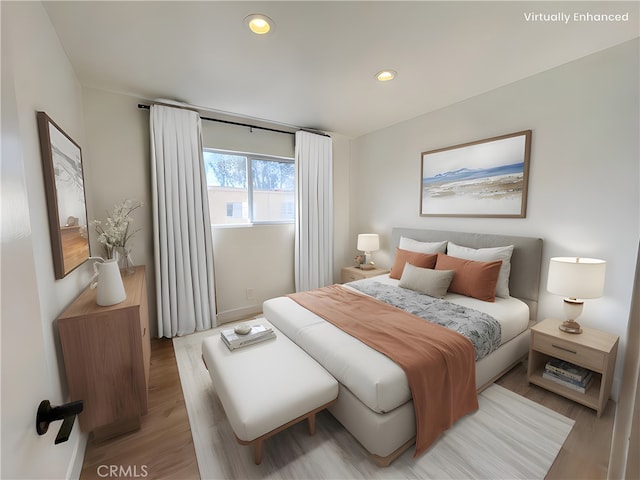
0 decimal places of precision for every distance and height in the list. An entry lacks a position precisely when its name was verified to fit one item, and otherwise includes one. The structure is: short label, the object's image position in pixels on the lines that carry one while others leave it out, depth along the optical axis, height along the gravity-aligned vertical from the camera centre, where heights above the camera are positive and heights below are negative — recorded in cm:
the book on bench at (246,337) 185 -88
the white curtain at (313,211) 362 +5
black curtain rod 264 +110
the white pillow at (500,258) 239 -42
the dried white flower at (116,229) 204 -11
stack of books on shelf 188 -119
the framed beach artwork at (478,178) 245 +37
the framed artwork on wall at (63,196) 138 +12
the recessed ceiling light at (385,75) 221 +119
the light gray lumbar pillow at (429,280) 245 -64
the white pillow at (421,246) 289 -37
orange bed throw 147 -85
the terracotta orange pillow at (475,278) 233 -58
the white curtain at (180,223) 269 -9
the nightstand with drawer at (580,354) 171 -97
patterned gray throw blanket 184 -79
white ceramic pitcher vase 157 -42
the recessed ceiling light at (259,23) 160 +120
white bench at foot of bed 132 -96
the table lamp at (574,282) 181 -48
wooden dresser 144 -84
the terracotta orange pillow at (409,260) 279 -51
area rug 139 -136
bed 140 -88
